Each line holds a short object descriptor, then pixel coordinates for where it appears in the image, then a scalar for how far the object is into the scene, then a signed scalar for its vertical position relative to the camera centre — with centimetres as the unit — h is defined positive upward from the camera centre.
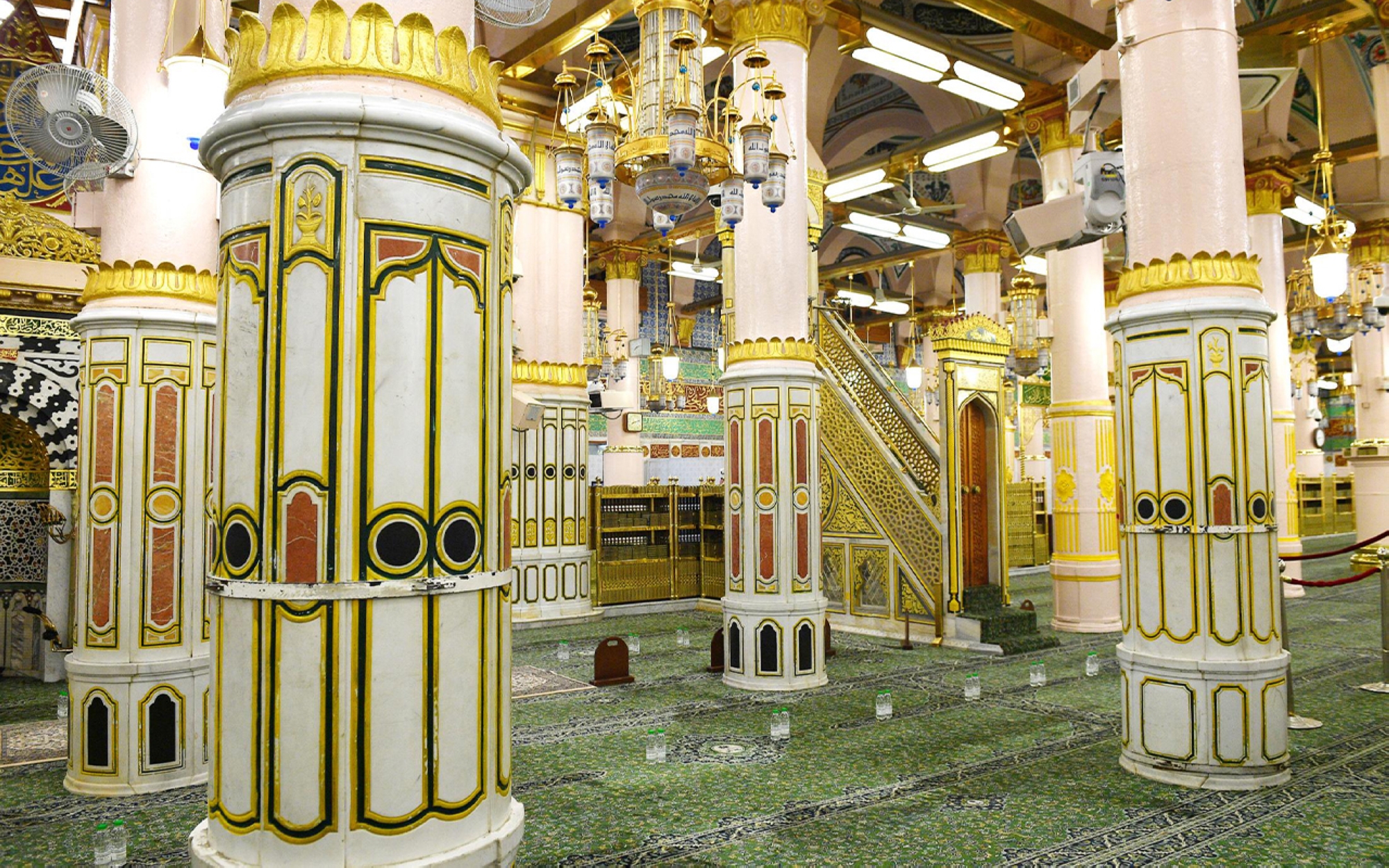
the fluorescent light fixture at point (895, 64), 851 +380
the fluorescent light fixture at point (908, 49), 831 +382
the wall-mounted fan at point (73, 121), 376 +147
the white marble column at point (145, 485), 388 -1
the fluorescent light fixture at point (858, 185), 1129 +355
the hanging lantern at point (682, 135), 482 +176
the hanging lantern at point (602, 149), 515 +180
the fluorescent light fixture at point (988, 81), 850 +362
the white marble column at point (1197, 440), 392 +12
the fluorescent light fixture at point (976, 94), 878 +361
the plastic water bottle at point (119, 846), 306 -119
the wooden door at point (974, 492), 767 -18
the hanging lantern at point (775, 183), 545 +169
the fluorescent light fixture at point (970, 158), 1025 +353
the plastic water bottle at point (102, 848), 304 -119
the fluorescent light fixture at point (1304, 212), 1173 +326
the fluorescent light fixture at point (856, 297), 1691 +321
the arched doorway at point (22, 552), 623 -46
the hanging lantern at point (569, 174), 541 +176
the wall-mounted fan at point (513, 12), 360 +187
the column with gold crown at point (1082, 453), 820 +15
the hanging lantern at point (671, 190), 527 +163
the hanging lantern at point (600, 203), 541 +159
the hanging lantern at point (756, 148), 508 +178
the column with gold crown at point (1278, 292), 1016 +189
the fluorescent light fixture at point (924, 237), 1345 +342
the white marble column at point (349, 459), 162 +4
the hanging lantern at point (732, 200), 559 +164
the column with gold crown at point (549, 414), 900 +62
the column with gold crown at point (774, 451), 596 +15
